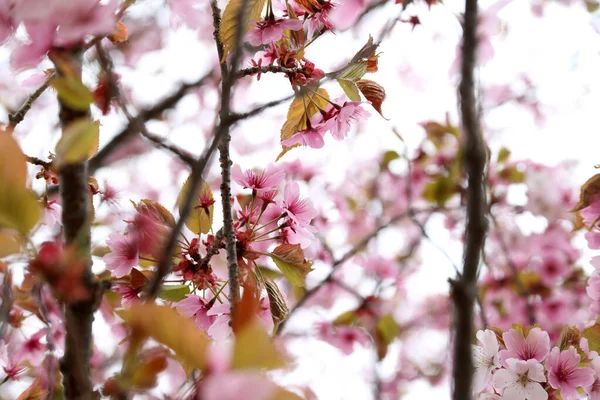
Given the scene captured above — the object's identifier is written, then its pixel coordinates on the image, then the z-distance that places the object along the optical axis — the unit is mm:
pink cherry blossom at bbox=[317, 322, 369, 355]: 3046
